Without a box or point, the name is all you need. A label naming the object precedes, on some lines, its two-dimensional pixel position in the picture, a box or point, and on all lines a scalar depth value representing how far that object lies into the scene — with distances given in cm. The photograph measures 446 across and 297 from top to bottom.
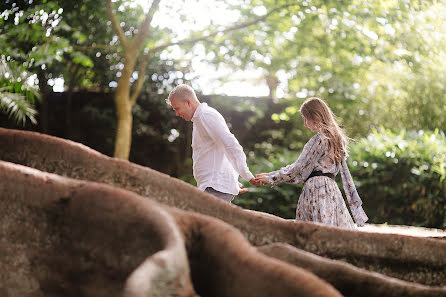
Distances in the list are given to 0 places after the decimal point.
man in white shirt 563
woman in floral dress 569
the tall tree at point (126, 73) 1296
